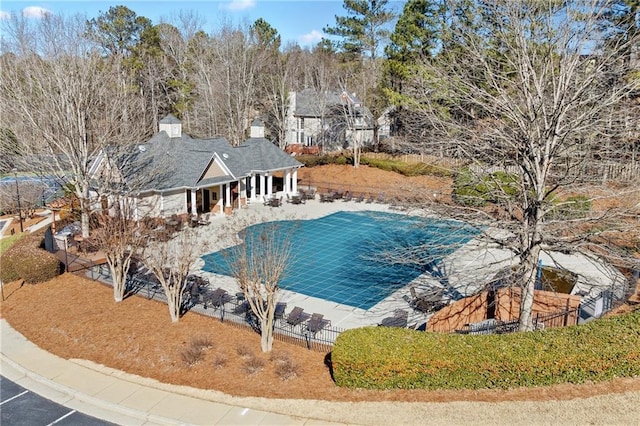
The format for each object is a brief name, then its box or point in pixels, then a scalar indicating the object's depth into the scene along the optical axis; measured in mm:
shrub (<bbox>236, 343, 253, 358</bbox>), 14812
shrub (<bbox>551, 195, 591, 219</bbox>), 14541
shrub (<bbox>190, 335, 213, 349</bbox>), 15188
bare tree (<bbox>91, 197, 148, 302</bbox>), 18688
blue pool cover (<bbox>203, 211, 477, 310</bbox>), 20312
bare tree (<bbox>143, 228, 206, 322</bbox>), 16953
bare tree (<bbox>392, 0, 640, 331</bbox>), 12859
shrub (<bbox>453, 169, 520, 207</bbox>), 13680
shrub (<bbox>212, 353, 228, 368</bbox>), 14289
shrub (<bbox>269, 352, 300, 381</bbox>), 13509
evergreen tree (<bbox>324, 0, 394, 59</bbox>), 54812
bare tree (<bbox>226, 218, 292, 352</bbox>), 14938
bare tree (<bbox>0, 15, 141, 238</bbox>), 24422
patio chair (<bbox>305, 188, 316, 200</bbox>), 38350
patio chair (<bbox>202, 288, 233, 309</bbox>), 18011
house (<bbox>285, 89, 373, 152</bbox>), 52188
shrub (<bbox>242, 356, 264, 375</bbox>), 13875
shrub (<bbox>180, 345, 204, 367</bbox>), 14454
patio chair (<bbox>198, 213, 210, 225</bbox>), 29678
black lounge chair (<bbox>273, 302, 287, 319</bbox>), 17062
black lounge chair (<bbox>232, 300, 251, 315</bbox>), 17422
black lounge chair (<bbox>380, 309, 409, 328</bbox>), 16344
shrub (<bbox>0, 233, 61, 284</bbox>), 20609
